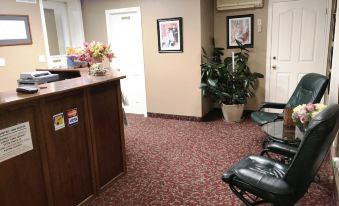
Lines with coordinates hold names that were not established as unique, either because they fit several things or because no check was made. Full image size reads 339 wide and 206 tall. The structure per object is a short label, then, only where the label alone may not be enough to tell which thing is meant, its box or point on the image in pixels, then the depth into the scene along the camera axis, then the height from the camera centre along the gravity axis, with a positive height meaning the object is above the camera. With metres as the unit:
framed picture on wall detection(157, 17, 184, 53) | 4.74 +0.27
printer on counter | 2.96 -0.23
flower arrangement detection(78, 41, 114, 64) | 2.96 +0.02
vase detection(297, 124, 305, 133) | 2.59 -0.77
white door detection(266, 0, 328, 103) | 4.34 +0.03
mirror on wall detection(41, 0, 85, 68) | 5.26 +0.56
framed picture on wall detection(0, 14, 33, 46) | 4.29 +0.44
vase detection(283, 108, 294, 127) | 2.99 -0.77
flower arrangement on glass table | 2.40 -0.58
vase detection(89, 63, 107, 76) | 2.95 -0.16
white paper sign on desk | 1.85 -0.57
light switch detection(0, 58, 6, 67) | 4.32 -0.05
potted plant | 4.64 -0.57
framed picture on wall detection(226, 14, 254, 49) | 4.82 +0.32
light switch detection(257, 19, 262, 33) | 4.73 +0.37
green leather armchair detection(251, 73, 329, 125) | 3.18 -0.61
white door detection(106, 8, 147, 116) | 5.17 +0.04
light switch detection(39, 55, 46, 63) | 4.93 -0.02
